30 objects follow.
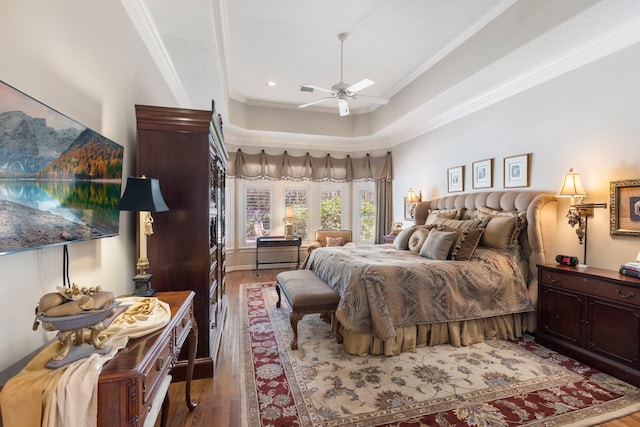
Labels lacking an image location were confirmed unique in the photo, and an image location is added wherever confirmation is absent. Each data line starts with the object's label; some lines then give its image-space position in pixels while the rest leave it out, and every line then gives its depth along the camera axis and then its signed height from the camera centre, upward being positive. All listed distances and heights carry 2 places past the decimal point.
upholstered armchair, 6.01 -0.58
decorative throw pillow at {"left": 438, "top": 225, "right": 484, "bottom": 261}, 3.17 -0.38
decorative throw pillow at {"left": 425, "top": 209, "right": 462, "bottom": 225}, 4.12 -0.07
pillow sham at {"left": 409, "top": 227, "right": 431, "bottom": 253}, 3.63 -0.37
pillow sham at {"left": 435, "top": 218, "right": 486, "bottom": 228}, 3.50 -0.17
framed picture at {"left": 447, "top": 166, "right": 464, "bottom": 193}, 4.46 +0.47
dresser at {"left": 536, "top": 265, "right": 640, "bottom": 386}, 2.19 -0.90
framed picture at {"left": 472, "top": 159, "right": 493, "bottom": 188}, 3.98 +0.49
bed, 2.64 -0.71
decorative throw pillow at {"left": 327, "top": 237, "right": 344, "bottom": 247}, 5.96 -0.66
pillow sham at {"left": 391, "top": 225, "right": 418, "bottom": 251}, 3.99 -0.42
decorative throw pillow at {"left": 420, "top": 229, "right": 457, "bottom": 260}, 3.17 -0.39
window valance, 6.07 +0.91
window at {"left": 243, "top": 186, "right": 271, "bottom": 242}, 6.29 -0.06
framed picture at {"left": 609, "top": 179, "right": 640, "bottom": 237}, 2.48 +0.01
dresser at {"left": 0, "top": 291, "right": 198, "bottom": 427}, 0.94 -0.59
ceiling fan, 3.36 +1.43
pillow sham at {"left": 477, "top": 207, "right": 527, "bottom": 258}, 3.19 -0.25
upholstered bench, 2.74 -0.86
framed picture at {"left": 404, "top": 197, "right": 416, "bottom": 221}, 5.50 -0.02
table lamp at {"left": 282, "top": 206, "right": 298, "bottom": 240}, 6.14 -0.21
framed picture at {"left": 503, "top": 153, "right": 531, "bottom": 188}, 3.49 +0.47
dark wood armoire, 2.17 +0.07
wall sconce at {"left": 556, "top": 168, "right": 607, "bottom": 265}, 2.80 +0.04
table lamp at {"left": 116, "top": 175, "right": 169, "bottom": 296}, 1.63 +0.03
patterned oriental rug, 1.86 -1.31
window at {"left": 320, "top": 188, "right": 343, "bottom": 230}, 6.73 +0.03
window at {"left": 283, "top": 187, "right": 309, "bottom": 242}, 6.53 +0.07
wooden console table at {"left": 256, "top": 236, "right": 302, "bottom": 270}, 5.85 -0.66
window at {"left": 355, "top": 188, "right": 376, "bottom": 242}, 6.79 -0.14
